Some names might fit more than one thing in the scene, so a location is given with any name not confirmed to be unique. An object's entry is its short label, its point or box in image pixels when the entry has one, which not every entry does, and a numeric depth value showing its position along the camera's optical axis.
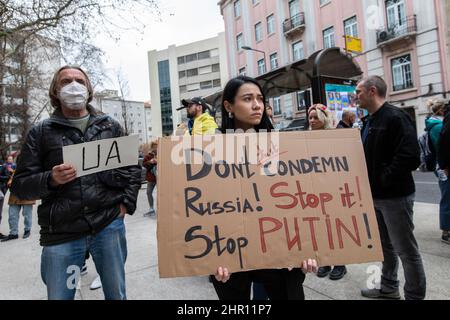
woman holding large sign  1.62
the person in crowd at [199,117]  2.84
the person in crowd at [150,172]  7.16
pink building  15.78
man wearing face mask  1.78
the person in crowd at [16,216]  5.79
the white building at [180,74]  63.12
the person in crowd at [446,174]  3.31
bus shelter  5.14
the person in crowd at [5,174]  7.55
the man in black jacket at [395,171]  2.34
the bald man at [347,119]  3.54
